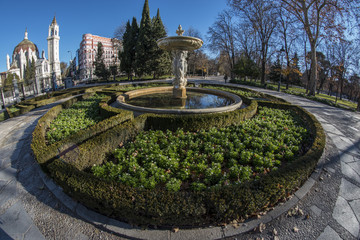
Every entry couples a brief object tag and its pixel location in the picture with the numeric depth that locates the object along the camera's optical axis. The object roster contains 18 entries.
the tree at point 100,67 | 35.25
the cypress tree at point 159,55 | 29.42
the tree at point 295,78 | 37.56
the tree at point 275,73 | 34.27
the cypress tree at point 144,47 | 29.06
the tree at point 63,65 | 86.71
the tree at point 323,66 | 31.13
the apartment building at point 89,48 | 91.31
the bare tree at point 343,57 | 25.41
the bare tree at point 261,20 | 22.97
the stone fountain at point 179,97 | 7.68
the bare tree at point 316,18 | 15.44
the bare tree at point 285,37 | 22.81
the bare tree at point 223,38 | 31.52
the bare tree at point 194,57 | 44.88
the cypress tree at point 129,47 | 31.38
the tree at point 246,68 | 29.55
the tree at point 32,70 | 63.95
